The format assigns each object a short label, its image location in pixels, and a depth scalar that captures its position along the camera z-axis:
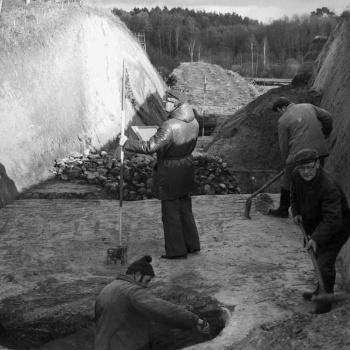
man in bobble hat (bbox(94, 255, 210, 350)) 4.82
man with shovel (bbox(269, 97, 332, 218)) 8.67
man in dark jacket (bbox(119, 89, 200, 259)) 7.95
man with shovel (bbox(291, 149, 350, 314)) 5.88
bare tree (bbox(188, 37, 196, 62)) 77.25
